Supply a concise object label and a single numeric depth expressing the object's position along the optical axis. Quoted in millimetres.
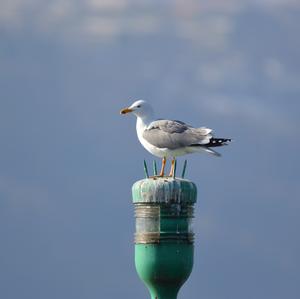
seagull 22031
